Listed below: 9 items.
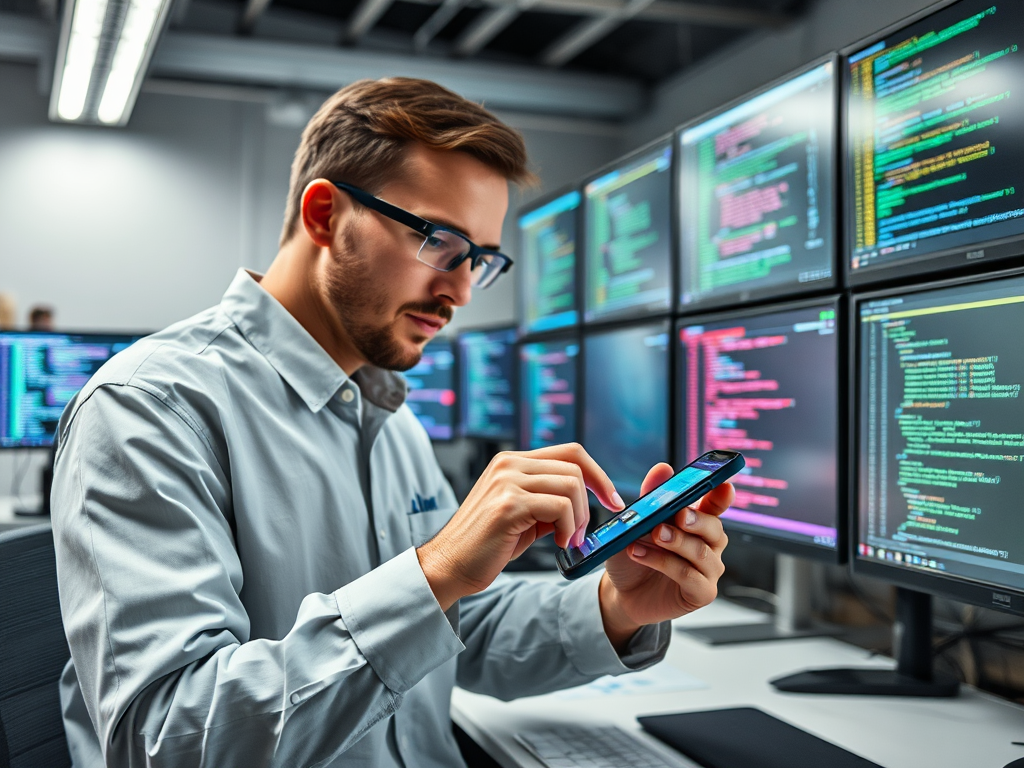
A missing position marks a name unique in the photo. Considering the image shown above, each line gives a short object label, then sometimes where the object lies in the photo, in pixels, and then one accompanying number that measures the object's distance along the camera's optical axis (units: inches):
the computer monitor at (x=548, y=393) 77.7
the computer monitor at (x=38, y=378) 104.0
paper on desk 46.9
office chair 34.1
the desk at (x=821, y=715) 37.9
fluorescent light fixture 107.2
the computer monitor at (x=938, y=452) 36.5
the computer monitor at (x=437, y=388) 133.2
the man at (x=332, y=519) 29.0
